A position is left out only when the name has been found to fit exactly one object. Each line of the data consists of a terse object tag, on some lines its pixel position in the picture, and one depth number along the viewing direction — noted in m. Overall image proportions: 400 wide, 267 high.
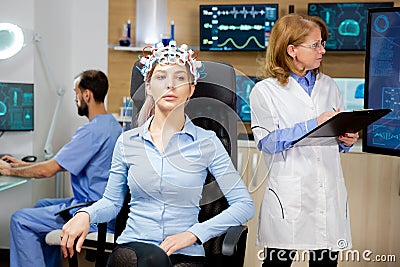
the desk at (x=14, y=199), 3.77
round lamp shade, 3.35
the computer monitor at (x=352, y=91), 3.78
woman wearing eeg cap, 2.09
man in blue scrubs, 3.08
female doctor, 2.38
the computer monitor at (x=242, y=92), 2.38
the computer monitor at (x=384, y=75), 2.73
